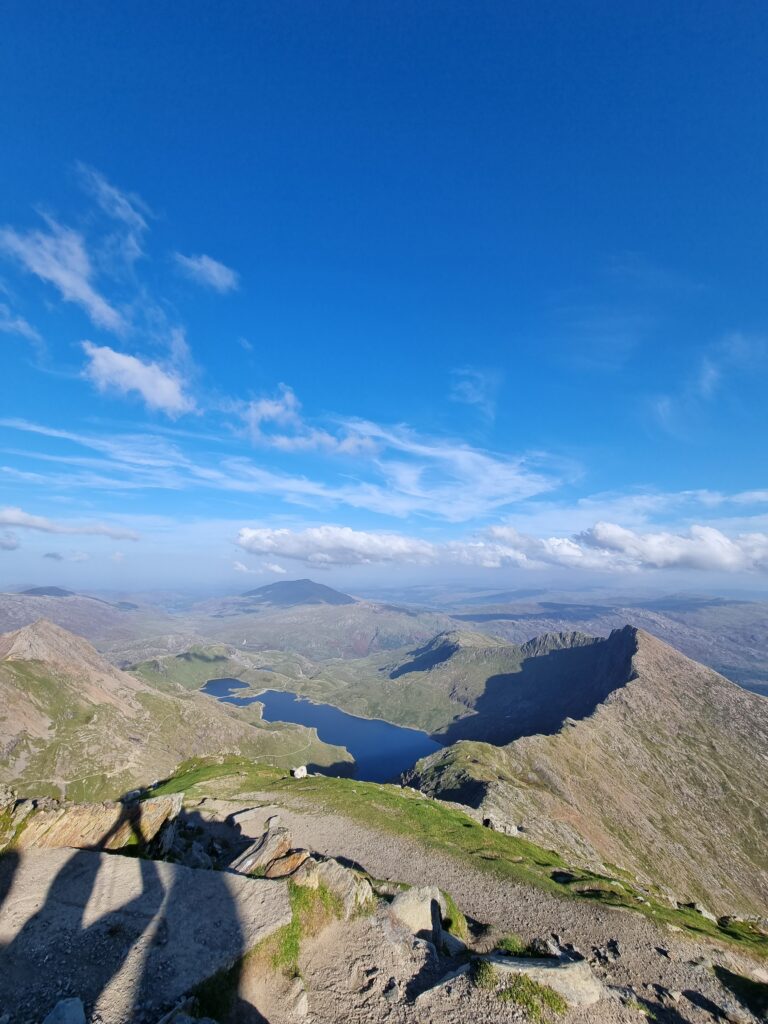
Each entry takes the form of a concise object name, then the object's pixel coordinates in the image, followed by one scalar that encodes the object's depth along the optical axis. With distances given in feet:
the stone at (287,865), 88.05
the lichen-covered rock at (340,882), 79.00
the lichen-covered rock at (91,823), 87.86
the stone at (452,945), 79.50
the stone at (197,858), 111.24
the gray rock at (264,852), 93.40
